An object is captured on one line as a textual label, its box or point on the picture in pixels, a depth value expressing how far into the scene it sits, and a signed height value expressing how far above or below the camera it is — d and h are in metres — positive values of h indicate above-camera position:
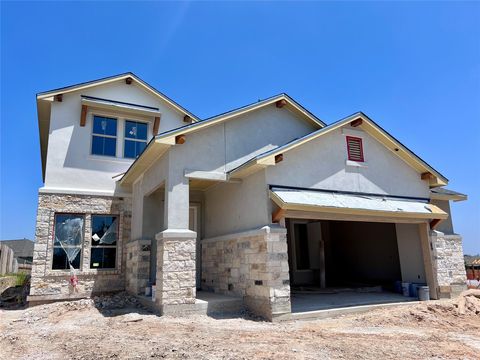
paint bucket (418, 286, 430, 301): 11.73 -1.23
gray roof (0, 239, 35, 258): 38.00 +2.16
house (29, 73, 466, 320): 9.86 +1.99
